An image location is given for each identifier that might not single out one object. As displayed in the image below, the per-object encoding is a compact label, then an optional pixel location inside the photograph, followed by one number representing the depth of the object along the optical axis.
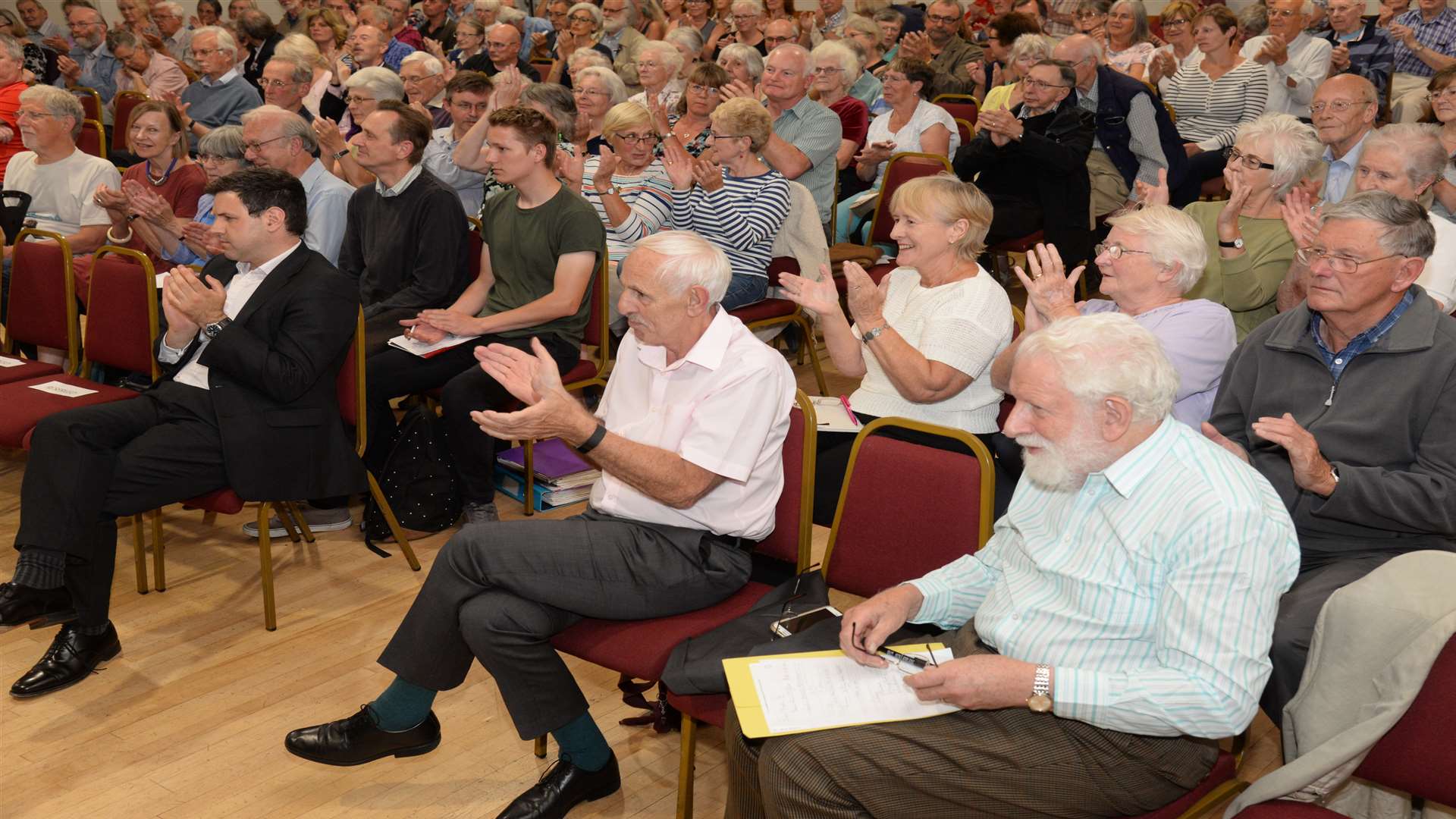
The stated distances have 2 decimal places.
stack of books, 3.94
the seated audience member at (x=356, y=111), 5.13
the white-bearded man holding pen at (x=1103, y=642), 1.68
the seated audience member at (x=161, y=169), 4.60
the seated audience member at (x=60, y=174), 4.78
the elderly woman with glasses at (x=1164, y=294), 2.70
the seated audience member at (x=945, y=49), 7.32
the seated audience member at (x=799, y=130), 4.95
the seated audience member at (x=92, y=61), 8.30
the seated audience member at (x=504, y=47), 7.02
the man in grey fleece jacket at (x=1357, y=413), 2.22
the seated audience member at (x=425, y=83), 6.10
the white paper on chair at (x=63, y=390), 3.59
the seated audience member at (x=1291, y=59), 6.25
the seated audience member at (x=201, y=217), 4.29
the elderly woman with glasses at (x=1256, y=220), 3.32
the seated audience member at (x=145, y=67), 7.89
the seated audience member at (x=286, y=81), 6.02
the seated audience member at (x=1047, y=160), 4.93
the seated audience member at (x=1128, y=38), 6.70
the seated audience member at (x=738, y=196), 4.22
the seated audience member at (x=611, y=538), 2.27
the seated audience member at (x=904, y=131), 5.68
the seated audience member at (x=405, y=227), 4.06
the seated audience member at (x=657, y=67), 6.39
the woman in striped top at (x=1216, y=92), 5.97
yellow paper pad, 1.83
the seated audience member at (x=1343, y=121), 4.16
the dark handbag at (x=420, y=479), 3.74
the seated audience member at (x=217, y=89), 6.61
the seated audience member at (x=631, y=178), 4.40
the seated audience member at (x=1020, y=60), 6.09
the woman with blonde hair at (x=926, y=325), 2.79
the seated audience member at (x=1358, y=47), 6.51
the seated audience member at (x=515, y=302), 3.69
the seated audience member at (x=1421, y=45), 6.51
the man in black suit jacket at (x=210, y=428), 2.93
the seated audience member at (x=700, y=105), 5.40
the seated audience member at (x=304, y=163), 4.30
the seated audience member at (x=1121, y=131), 5.24
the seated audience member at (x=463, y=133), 5.33
